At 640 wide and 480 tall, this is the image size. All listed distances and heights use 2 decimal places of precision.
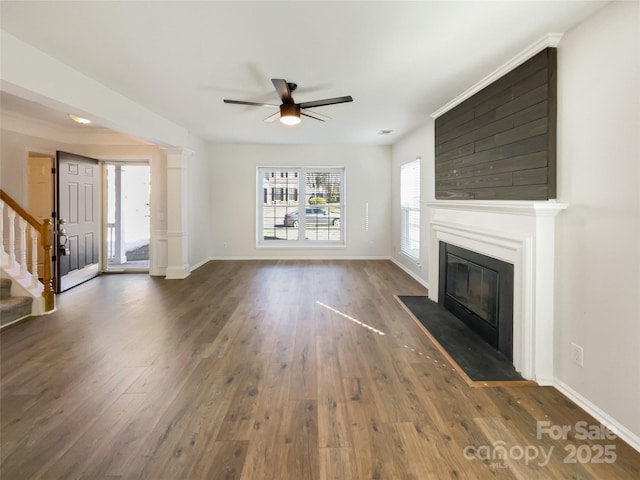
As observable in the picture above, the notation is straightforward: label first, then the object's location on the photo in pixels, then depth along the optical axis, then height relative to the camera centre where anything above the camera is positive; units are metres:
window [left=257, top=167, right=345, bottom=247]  7.57 +0.44
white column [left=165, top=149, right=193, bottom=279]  5.72 +0.23
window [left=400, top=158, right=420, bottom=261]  5.90 +0.32
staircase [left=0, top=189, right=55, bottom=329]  3.78 -0.63
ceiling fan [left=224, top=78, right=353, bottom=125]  3.29 +1.27
